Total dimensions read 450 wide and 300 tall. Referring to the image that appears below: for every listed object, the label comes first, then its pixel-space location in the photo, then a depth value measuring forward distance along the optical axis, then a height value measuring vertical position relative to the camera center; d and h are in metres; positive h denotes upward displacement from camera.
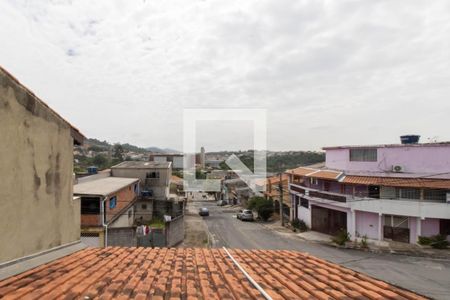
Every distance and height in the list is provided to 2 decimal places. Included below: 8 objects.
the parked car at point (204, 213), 31.66 -6.53
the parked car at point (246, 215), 29.39 -6.37
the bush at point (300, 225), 23.75 -6.04
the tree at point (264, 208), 29.08 -5.47
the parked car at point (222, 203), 43.97 -7.57
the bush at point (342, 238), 18.72 -5.59
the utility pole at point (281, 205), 25.66 -4.66
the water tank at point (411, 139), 20.03 +1.06
